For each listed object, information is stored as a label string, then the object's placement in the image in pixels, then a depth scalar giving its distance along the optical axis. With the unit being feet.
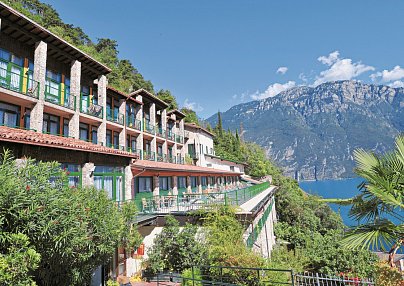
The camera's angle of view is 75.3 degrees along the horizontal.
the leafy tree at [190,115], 196.03
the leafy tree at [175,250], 41.88
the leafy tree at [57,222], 16.70
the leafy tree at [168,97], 174.09
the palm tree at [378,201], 18.85
